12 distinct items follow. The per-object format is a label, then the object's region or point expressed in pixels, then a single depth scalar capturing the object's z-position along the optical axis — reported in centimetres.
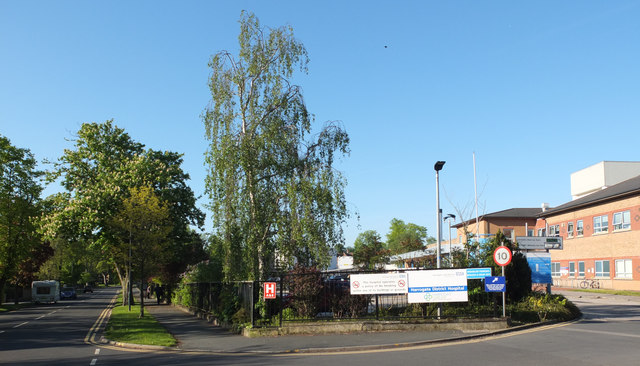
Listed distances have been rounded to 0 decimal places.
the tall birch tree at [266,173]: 1956
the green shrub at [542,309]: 1838
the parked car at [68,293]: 6521
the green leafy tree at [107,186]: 3180
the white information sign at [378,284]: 1755
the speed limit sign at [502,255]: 1734
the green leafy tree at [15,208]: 4197
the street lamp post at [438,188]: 1908
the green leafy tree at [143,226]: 2623
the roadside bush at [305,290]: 1791
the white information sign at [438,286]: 1744
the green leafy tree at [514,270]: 2009
